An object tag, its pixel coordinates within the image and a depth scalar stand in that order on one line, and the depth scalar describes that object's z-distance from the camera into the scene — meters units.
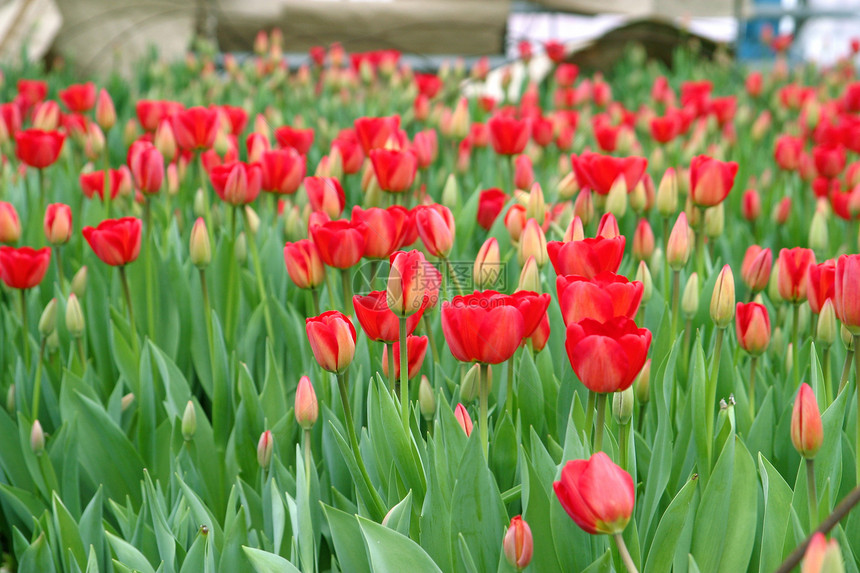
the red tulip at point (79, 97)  2.18
